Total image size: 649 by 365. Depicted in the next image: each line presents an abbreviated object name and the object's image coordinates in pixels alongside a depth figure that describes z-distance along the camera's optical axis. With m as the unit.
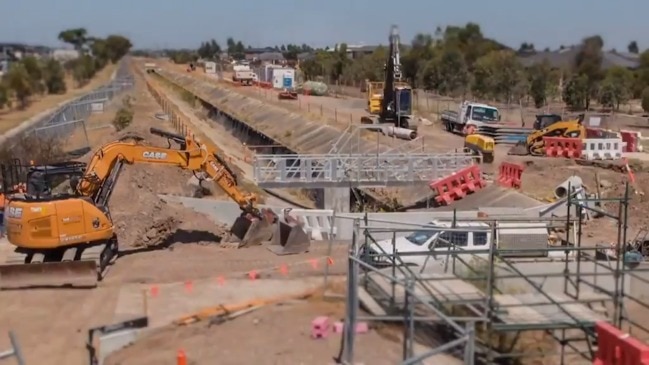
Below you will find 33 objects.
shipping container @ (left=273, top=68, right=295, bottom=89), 94.56
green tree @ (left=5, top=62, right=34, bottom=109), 104.88
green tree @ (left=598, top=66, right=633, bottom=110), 69.19
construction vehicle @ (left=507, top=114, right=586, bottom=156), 39.06
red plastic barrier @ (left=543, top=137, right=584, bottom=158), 37.72
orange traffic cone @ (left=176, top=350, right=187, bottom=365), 13.88
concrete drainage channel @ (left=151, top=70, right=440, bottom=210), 33.19
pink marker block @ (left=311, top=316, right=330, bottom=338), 15.21
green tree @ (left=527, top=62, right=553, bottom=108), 71.19
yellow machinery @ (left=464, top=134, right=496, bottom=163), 36.34
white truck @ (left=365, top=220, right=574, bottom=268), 18.33
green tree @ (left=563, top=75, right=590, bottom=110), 71.25
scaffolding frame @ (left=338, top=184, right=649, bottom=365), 12.69
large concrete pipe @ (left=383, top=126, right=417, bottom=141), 44.22
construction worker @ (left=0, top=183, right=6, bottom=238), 25.47
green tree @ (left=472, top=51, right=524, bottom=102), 73.88
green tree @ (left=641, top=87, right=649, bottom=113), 66.81
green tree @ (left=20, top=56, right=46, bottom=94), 119.71
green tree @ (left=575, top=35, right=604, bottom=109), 73.94
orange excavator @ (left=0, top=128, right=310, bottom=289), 20.16
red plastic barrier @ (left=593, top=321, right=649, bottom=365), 11.02
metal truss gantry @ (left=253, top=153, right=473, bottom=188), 29.91
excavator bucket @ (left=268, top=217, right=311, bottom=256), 23.69
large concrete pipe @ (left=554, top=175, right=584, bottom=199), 28.23
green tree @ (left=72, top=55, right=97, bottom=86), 156.05
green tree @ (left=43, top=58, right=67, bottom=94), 129.25
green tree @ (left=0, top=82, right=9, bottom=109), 99.06
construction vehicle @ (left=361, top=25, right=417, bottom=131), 46.03
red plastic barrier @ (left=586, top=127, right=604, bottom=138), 41.78
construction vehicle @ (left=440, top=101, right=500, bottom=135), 45.69
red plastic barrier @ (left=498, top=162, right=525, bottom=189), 30.53
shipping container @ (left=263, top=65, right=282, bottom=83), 100.31
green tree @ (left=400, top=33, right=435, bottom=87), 95.66
